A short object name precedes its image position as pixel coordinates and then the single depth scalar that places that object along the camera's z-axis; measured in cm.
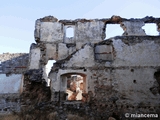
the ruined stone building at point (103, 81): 913
